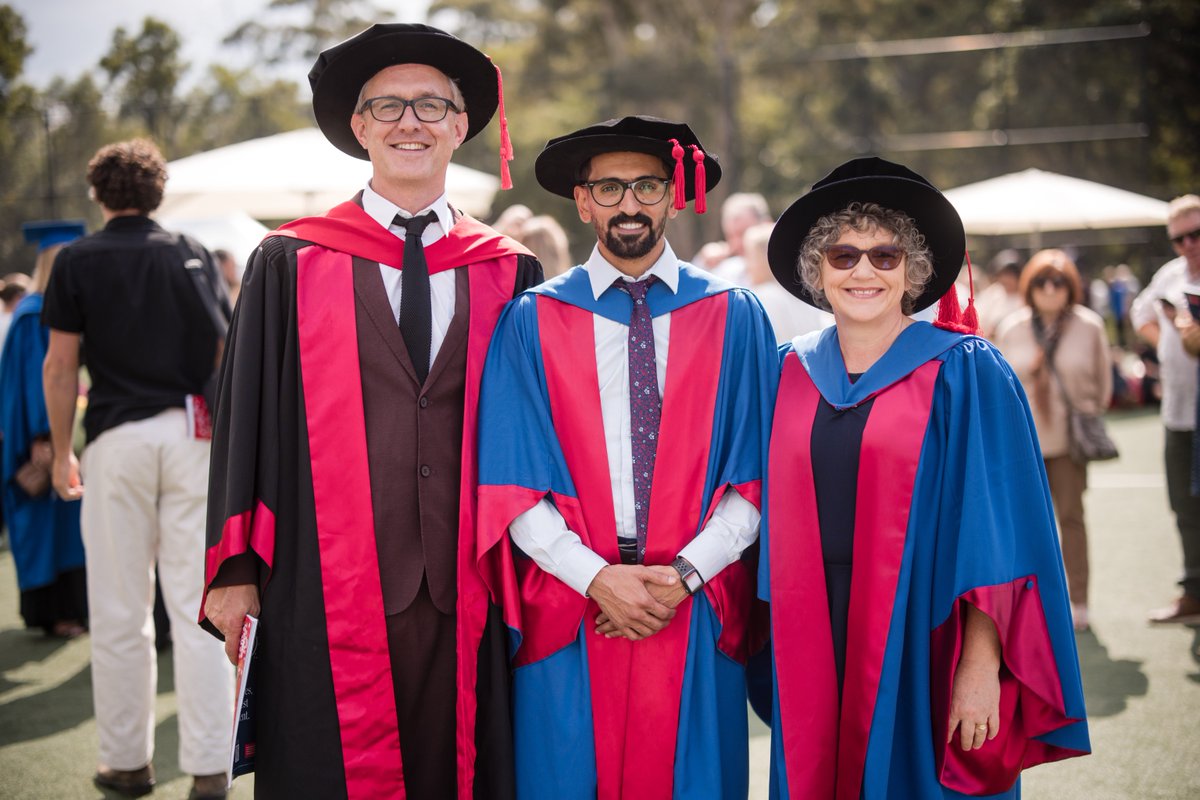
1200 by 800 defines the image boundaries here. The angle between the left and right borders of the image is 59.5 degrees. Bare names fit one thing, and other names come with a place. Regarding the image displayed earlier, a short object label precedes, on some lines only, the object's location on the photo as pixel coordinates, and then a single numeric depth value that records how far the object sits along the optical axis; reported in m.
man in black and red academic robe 2.73
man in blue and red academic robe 2.66
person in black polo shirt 3.71
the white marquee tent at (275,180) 6.67
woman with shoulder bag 5.63
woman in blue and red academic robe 2.44
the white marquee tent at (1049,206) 9.34
